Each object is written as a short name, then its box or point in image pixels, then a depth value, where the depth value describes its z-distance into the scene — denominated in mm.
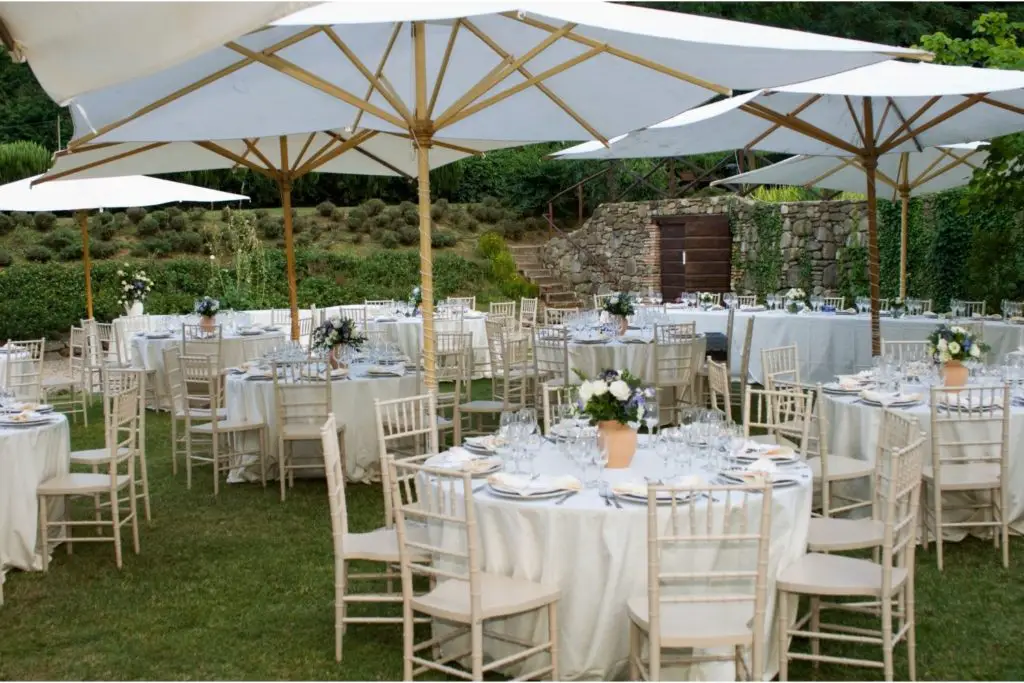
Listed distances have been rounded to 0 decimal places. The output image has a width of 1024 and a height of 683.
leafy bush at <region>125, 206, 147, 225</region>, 22297
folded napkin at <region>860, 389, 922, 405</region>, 6648
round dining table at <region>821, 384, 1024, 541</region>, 6414
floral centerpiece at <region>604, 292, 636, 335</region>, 10828
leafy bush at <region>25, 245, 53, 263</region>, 20203
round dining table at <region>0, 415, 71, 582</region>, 6281
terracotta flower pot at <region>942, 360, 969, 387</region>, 6848
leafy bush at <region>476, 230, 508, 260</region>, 22656
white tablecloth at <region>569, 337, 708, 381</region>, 10492
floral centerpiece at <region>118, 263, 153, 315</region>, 14852
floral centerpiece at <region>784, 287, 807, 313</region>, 12969
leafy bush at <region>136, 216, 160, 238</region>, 22000
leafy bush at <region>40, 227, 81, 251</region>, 20688
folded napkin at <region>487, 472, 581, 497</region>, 4414
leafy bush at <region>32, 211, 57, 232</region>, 21498
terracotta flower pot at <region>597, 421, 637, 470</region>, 4922
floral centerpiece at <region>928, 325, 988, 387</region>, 6730
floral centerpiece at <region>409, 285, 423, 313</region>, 13938
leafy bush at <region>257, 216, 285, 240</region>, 22891
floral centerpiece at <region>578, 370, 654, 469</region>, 4852
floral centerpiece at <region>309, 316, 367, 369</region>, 8680
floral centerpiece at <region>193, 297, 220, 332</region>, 11961
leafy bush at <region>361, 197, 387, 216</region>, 24453
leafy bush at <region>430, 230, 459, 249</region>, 23078
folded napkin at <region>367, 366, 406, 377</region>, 8664
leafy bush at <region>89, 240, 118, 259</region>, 20766
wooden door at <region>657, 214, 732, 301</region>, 19234
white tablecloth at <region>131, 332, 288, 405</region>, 12258
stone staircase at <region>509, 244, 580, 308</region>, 21125
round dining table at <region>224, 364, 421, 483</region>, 8461
